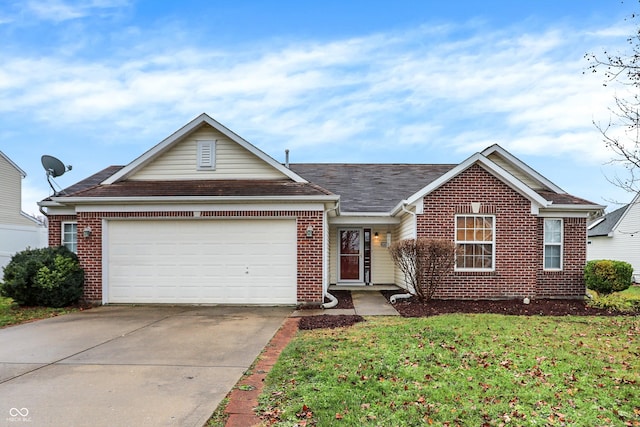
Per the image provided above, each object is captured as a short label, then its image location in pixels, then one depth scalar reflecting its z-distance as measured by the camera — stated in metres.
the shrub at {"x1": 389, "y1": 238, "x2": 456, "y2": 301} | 10.54
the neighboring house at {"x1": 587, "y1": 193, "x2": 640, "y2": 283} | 23.33
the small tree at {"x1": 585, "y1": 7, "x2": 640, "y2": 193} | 5.82
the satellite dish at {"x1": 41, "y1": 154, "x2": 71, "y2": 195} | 12.84
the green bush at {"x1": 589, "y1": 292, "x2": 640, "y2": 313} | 10.38
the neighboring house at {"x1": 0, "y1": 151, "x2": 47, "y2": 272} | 21.11
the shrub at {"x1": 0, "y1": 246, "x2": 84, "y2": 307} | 10.41
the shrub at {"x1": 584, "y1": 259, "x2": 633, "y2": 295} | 11.52
